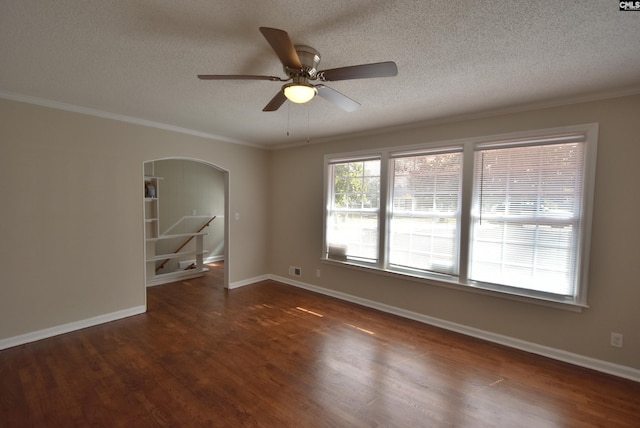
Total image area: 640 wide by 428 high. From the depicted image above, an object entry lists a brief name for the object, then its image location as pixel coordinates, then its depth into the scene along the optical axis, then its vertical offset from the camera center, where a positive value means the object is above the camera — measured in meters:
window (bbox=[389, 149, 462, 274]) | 3.43 -0.09
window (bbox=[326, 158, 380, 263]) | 4.17 -0.12
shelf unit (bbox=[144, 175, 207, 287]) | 4.96 -0.55
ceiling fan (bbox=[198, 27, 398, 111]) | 1.63 +0.83
